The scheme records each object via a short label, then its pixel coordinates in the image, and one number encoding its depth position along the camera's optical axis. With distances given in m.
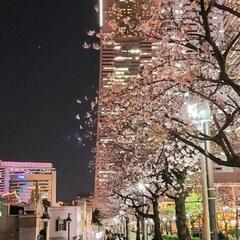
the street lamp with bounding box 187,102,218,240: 15.33
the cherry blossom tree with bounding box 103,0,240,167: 10.66
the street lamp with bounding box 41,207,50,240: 32.69
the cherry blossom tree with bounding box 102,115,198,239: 22.52
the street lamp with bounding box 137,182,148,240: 31.52
